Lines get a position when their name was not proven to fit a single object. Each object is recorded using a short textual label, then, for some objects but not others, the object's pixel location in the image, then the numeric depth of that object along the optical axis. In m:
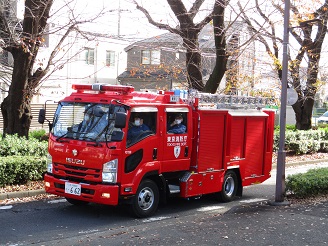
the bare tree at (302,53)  19.12
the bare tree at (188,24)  17.62
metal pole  11.75
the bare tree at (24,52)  14.86
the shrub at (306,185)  12.27
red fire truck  9.37
